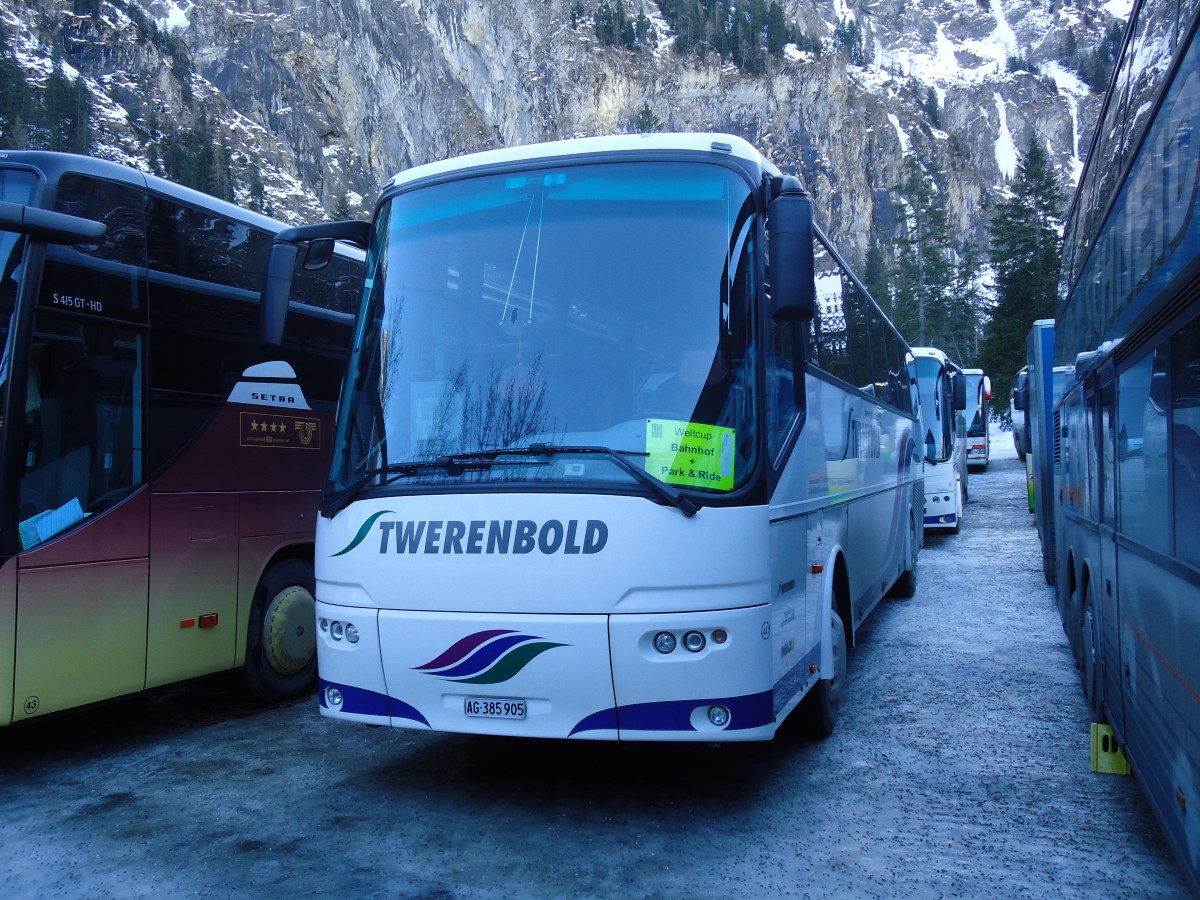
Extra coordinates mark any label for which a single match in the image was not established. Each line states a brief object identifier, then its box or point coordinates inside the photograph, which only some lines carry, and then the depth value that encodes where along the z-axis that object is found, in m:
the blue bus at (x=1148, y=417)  3.13
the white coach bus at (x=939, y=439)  18.00
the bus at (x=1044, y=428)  11.32
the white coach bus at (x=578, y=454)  4.41
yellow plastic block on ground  5.37
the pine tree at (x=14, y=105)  87.75
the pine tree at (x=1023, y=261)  49.97
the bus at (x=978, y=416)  30.69
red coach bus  5.37
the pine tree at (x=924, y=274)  69.50
